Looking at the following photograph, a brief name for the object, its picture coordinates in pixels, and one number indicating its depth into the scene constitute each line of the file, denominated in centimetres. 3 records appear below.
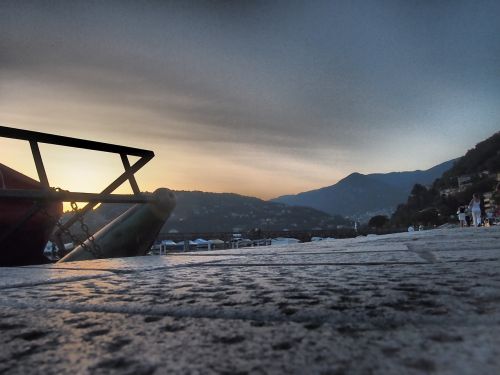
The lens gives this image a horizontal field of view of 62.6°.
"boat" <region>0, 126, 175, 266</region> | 512
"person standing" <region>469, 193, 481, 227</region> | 1905
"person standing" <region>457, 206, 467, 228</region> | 2198
